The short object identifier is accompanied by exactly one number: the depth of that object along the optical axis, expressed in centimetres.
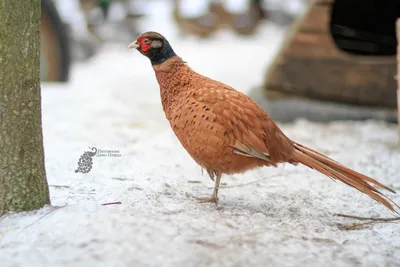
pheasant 527
